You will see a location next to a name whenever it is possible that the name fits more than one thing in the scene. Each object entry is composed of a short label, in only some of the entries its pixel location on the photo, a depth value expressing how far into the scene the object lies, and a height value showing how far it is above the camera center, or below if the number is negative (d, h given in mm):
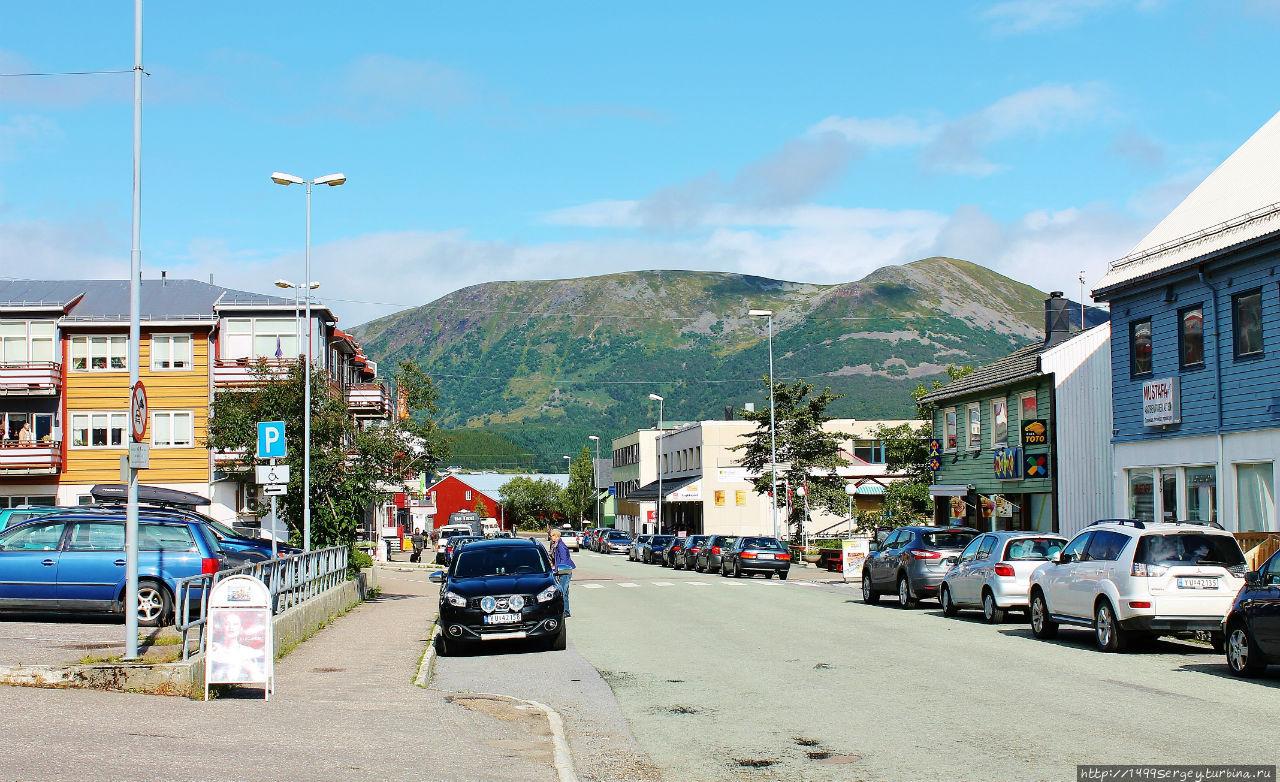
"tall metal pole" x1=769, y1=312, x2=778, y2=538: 54000 +532
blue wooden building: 24344 +2371
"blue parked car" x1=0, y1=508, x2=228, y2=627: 17953 -1210
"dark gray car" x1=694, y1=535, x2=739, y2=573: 47406 -3069
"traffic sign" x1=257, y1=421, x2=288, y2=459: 25062 +775
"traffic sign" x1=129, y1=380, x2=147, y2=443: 12672 +652
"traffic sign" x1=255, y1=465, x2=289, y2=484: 23844 +79
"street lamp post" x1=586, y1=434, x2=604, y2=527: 124456 -405
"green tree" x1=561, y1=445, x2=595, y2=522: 137750 -1895
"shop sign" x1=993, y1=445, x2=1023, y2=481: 36500 +194
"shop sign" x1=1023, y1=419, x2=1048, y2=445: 35469 +1034
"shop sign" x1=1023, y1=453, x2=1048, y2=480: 35500 +94
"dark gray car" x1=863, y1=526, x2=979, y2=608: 25625 -1860
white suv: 16062 -1452
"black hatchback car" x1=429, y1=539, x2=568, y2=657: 17719 -1877
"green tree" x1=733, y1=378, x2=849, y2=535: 61531 +886
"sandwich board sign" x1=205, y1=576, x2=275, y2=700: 11797 -1479
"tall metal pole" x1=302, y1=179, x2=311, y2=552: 28306 +435
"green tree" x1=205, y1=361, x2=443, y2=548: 29750 +689
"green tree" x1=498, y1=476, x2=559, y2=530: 147875 -2859
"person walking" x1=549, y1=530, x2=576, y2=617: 23681 -1503
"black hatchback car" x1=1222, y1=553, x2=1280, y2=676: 13164 -1674
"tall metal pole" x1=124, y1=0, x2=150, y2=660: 12406 +1623
